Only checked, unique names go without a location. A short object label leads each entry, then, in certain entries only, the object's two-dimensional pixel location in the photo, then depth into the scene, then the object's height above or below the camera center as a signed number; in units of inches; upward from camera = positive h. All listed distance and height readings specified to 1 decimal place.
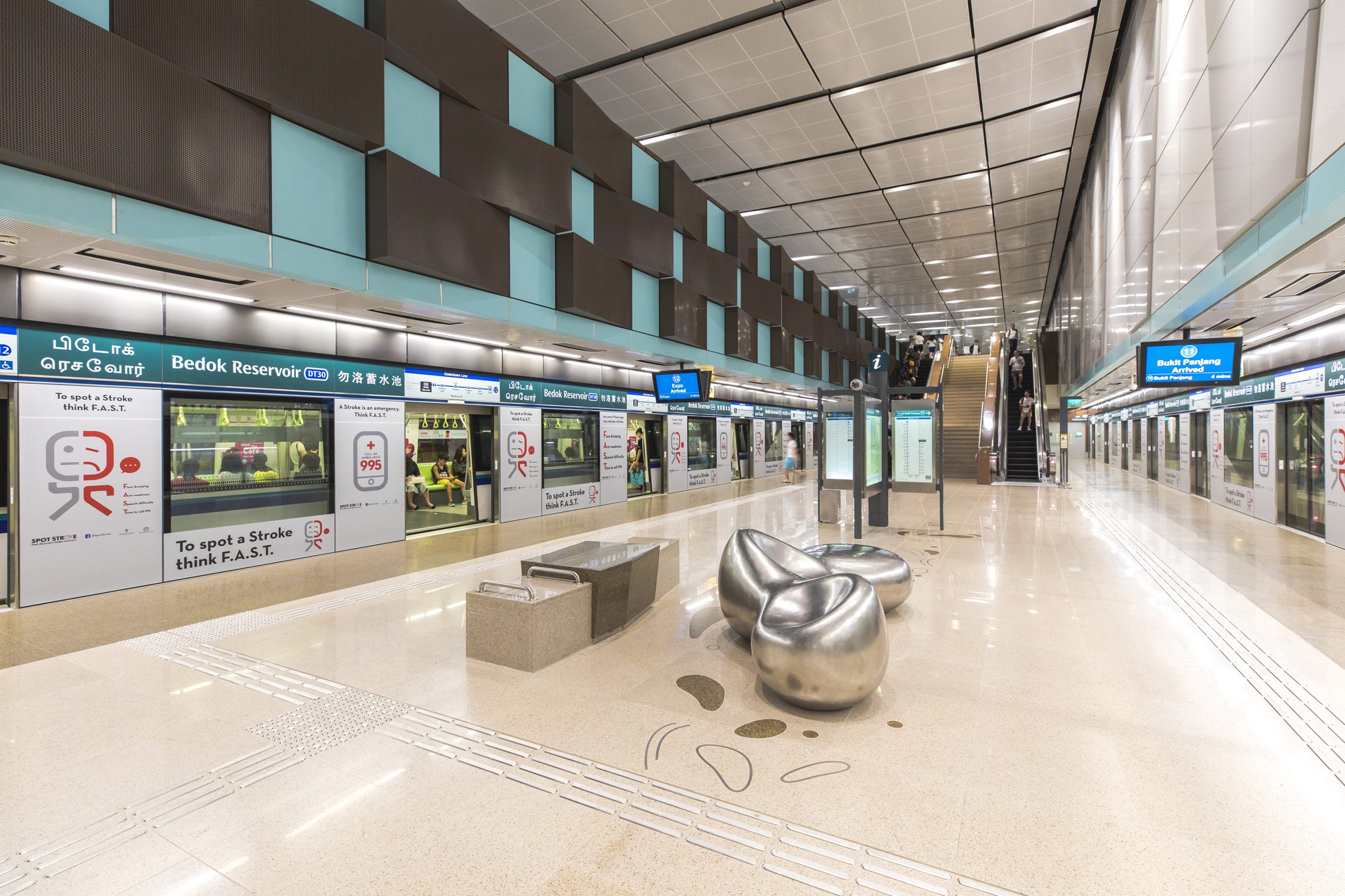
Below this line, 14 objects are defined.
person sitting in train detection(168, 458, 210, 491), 267.6 -13.4
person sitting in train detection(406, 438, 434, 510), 418.0 -23.8
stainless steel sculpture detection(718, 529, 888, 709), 134.0 -43.4
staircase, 780.0 +41.2
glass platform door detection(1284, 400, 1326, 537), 366.3 -15.5
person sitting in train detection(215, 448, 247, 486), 284.2 -10.4
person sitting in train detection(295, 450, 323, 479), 316.2 -10.0
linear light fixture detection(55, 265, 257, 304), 226.1 +64.0
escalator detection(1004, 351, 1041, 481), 799.1 -7.3
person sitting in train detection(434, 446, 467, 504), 437.1 -20.5
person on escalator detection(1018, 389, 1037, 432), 827.4 +47.8
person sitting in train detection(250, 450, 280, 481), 296.0 -11.5
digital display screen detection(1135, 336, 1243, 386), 315.9 +42.2
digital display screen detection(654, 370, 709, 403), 484.1 +46.6
